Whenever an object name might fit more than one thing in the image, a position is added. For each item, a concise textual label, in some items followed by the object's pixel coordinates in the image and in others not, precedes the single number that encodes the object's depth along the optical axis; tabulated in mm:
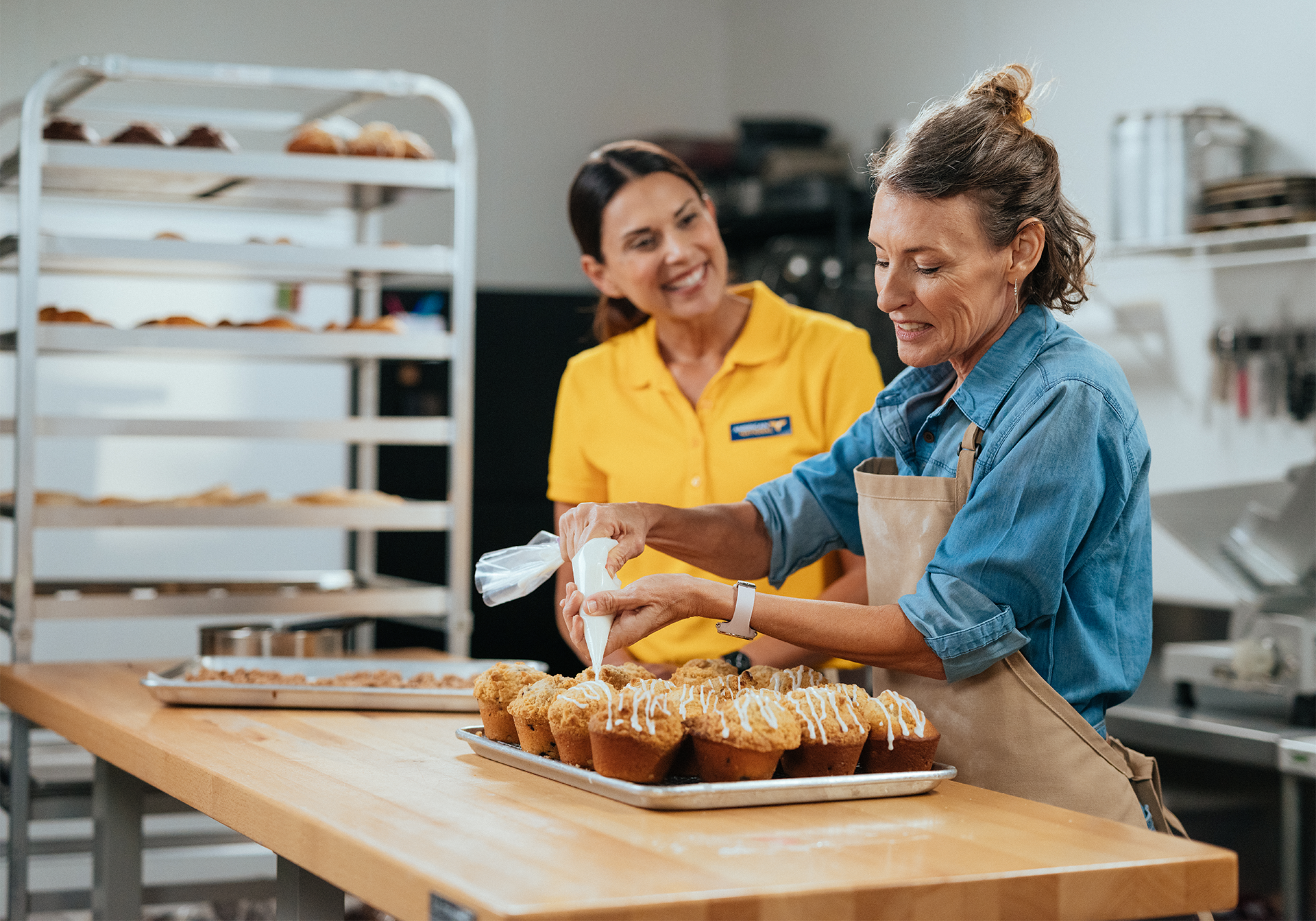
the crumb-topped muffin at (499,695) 1732
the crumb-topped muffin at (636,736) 1462
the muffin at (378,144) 3092
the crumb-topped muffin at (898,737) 1538
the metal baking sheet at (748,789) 1426
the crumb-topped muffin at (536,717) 1634
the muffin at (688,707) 1487
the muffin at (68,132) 2971
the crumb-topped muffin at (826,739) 1504
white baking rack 2803
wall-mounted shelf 3494
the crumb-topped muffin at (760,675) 1707
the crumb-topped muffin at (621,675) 1699
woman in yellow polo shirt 2402
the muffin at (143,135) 3010
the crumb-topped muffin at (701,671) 1713
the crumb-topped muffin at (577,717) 1541
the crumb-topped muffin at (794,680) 1690
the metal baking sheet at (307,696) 2170
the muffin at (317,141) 3059
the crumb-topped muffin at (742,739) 1458
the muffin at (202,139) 3021
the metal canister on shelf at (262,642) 2650
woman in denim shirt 1549
